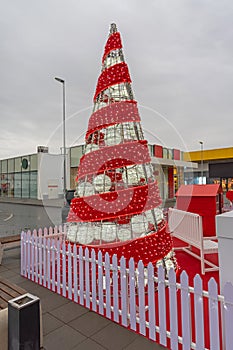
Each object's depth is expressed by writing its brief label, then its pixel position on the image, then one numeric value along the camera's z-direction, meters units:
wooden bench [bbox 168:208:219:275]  5.05
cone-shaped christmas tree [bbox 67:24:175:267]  3.60
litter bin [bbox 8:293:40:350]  2.16
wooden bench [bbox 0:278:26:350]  2.34
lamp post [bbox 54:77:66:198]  19.01
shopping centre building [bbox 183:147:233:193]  34.78
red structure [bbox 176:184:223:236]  7.60
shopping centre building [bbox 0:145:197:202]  26.83
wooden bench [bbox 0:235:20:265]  5.56
